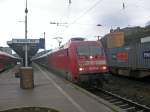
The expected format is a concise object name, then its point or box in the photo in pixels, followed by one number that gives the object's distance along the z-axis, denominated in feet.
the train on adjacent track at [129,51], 26.76
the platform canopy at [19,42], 42.34
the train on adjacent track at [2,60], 43.25
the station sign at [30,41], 42.71
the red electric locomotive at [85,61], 23.09
